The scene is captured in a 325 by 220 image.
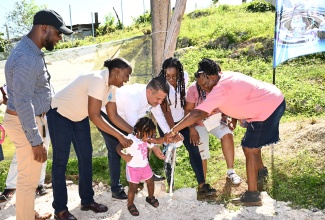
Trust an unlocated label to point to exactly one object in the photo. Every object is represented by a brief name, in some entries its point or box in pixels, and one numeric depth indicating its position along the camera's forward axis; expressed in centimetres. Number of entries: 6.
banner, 532
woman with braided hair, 412
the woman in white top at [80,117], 348
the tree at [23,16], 3123
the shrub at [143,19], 2442
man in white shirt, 367
